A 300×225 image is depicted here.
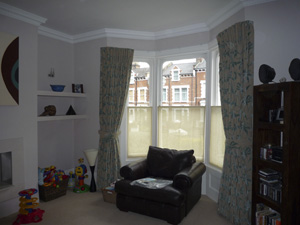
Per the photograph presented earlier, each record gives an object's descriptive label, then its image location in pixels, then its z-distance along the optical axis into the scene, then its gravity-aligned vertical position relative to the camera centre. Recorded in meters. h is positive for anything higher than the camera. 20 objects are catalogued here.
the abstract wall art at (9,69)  3.01 +0.55
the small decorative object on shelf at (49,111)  3.83 -0.04
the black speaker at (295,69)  2.21 +0.40
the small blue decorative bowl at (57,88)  3.90 +0.37
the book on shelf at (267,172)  2.46 -0.72
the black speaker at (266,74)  2.44 +0.39
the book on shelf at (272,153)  2.30 -0.48
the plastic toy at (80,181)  4.02 -1.34
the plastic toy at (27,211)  2.94 -1.39
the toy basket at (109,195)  3.52 -1.38
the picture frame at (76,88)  4.29 +0.40
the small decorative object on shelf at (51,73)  4.14 +0.67
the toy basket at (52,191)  3.60 -1.37
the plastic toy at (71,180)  4.14 -1.36
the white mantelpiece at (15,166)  3.06 -0.84
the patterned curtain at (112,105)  4.06 +0.07
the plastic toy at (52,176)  3.67 -1.15
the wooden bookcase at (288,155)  2.14 -0.46
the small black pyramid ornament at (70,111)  4.23 -0.04
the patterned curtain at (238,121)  2.83 -0.16
